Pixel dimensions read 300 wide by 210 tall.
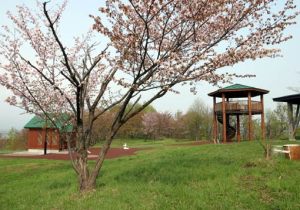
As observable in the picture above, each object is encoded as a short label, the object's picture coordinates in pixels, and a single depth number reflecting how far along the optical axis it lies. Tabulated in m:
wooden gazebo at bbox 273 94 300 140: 24.27
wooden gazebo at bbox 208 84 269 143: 26.03
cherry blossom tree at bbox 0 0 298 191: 8.73
